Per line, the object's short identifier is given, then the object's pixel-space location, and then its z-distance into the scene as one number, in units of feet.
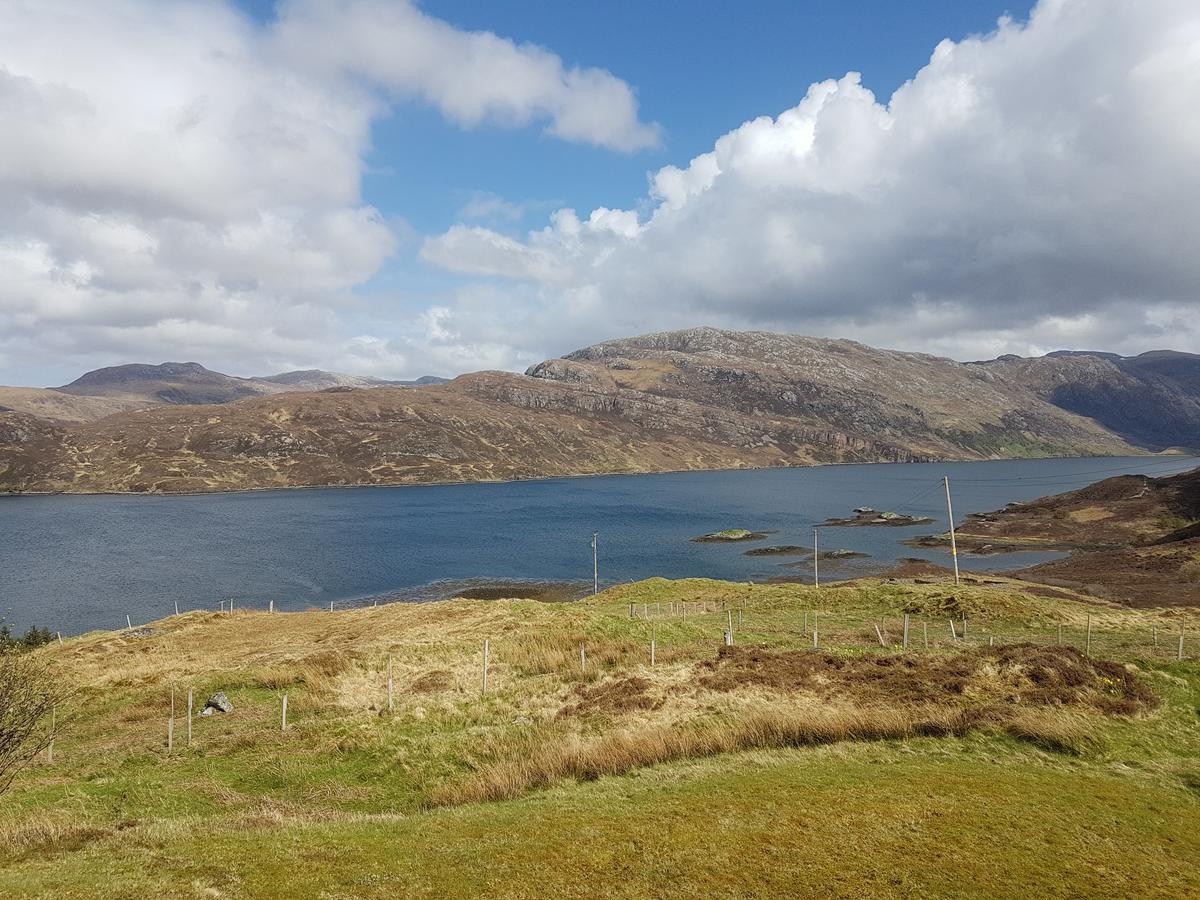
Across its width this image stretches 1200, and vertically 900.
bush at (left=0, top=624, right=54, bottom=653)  179.93
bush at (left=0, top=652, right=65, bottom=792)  58.13
